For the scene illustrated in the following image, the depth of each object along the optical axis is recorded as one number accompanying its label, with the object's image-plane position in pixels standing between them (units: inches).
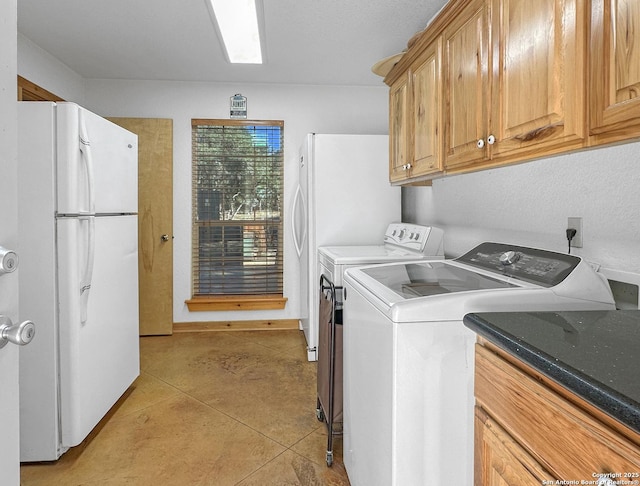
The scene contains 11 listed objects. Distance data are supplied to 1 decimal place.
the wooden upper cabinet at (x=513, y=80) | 45.1
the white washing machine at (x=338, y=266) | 81.8
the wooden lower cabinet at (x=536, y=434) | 23.0
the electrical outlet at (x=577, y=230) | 64.1
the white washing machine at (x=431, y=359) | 48.5
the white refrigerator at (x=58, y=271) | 76.6
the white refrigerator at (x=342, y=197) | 135.0
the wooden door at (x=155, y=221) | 162.2
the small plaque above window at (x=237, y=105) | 166.4
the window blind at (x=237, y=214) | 168.1
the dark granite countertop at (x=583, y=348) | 22.9
